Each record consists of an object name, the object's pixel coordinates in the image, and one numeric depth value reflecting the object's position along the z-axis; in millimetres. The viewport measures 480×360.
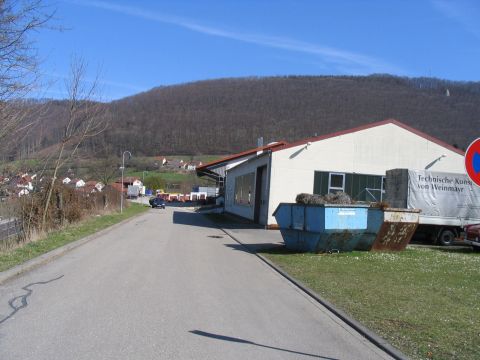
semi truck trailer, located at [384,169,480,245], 21344
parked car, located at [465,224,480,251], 18891
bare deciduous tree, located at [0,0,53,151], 10258
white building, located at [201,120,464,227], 26719
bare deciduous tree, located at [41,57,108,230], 19469
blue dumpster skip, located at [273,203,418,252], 15070
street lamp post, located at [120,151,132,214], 39469
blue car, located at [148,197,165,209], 65188
